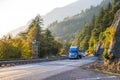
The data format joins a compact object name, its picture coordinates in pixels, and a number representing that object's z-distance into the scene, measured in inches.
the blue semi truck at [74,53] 3110.0
